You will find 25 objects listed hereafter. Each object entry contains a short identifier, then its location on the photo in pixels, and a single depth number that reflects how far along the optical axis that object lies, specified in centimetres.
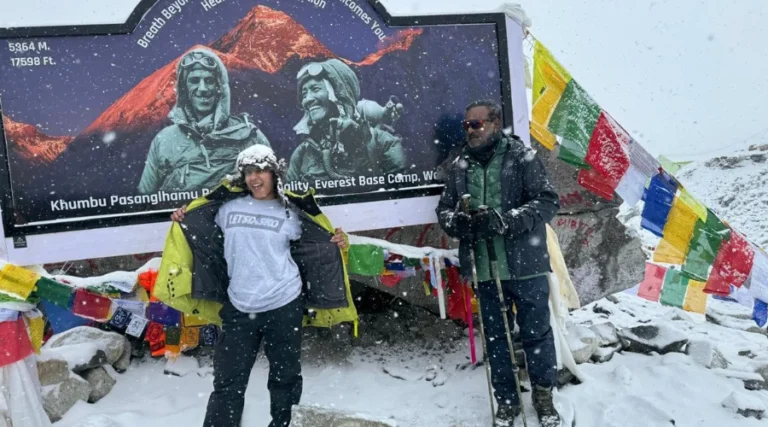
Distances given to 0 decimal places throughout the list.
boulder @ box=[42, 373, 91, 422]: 420
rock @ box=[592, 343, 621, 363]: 518
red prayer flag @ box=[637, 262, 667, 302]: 597
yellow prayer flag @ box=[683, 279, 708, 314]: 575
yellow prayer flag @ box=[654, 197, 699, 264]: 524
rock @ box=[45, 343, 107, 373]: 450
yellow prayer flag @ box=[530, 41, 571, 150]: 519
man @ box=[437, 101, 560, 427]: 396
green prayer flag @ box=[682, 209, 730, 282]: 525
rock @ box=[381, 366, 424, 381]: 500
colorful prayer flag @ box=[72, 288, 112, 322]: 418
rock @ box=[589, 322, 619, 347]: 542
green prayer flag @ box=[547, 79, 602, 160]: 520
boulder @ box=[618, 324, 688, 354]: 536
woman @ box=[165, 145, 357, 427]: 358
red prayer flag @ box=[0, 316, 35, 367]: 385
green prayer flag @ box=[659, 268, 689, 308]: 587
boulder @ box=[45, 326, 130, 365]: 479
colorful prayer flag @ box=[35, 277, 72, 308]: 404
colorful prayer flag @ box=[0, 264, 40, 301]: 390
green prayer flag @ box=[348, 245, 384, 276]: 461
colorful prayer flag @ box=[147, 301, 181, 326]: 444
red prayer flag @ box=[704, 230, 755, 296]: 530
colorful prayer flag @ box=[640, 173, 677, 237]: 526
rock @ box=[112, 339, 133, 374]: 495
